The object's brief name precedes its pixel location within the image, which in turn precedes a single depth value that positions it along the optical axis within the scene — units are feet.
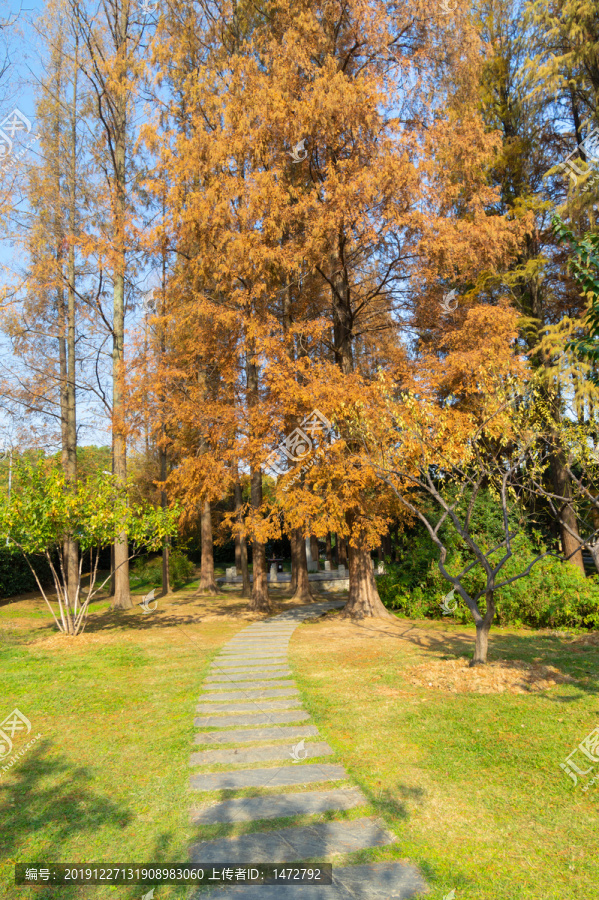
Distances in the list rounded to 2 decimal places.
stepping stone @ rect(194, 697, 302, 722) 18.43
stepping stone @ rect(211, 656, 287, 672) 24.43
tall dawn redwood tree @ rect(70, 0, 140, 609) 40.88
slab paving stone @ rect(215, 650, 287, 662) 26.09
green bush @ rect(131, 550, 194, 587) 68.64
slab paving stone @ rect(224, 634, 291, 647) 30.05
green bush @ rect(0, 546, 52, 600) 50.76
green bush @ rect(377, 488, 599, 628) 31.53
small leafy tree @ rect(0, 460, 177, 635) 27.30
